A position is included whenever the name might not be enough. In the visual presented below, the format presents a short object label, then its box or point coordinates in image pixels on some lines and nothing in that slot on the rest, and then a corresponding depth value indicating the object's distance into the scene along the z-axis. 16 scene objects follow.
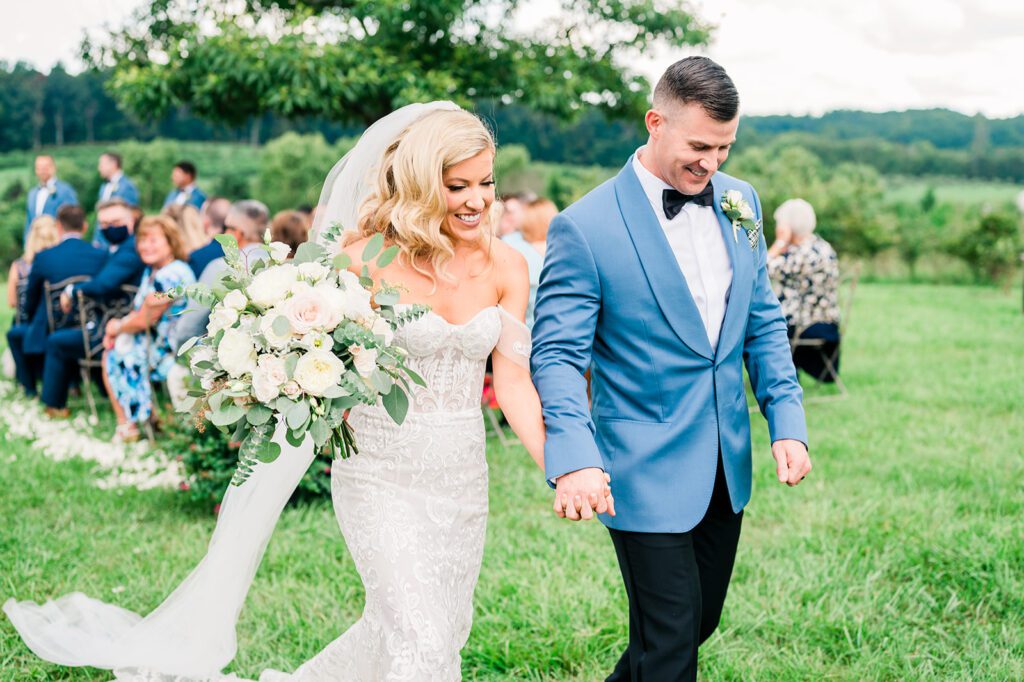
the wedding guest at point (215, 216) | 8.90
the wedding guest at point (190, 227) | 8.12
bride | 2.89
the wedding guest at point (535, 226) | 8.23
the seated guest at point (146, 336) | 7.47
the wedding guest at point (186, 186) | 11.75
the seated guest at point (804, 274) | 8.82
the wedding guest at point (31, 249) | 9.80
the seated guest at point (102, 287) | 7.97
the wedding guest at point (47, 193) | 13.02
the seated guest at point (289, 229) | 7.46
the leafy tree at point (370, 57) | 9.73
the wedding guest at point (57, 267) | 8.64
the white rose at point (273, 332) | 2.54
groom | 2.70
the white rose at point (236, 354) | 2.54
